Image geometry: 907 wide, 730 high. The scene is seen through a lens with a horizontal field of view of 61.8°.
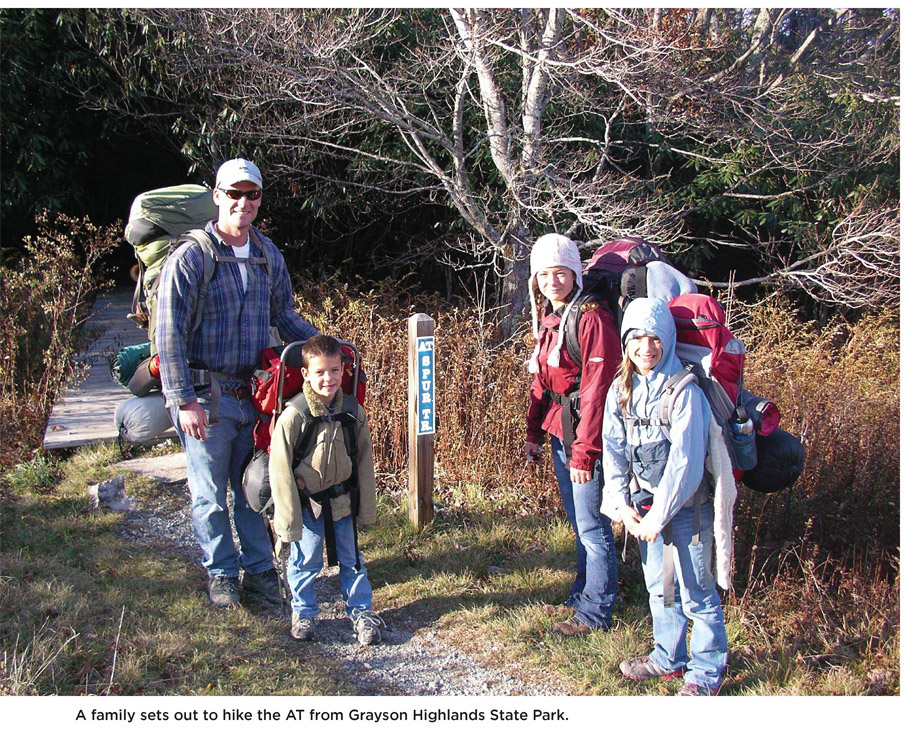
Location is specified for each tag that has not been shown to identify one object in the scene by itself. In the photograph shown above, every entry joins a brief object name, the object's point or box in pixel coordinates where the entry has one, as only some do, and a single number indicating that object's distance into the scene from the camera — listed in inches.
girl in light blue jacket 107.3
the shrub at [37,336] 228.2
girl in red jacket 122.0
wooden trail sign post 175.3
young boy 125.6
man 130.4
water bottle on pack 112.2
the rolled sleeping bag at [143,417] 155.6
